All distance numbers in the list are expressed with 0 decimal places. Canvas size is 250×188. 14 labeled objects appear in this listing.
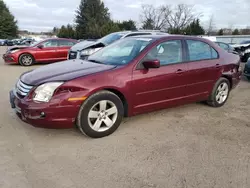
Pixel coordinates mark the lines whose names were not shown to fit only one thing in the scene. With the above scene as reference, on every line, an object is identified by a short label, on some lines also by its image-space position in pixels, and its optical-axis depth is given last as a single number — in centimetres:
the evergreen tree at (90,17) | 4924
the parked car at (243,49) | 1383
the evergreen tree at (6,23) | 5025
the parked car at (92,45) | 869
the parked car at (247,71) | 786
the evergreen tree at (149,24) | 5103
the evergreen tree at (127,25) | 5270
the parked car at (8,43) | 3632
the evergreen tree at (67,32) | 5203
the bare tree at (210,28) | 5825
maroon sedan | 327
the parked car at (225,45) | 1276
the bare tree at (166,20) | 5122
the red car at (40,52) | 1158
